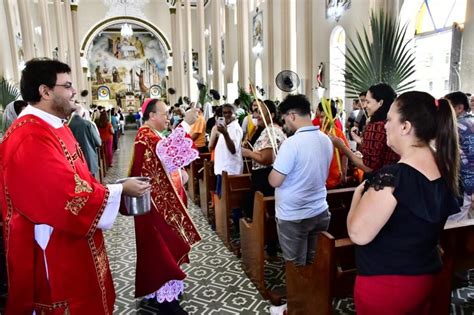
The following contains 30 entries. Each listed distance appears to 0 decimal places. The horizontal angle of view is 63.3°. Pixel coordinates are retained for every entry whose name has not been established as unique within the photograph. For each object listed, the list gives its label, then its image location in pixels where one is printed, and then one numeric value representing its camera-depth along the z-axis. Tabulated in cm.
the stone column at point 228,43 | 1728
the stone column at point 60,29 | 1730
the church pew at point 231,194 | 421
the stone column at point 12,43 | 1333
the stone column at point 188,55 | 1944
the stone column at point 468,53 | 547
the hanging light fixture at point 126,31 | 2250
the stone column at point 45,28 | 1547
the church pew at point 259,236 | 322
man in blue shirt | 259
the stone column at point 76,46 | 2032
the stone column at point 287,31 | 1116
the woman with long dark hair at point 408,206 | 144
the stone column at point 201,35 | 1844
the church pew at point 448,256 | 226
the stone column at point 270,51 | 1223
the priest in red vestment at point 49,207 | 171
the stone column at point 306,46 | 1066
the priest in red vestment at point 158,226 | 279
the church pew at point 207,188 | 509
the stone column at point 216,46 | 1645
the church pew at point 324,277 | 219
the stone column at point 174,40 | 2227
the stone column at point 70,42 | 1919
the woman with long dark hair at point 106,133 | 944
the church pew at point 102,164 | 831
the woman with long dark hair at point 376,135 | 257
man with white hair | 633
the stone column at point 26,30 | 1309
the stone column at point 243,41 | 1381
